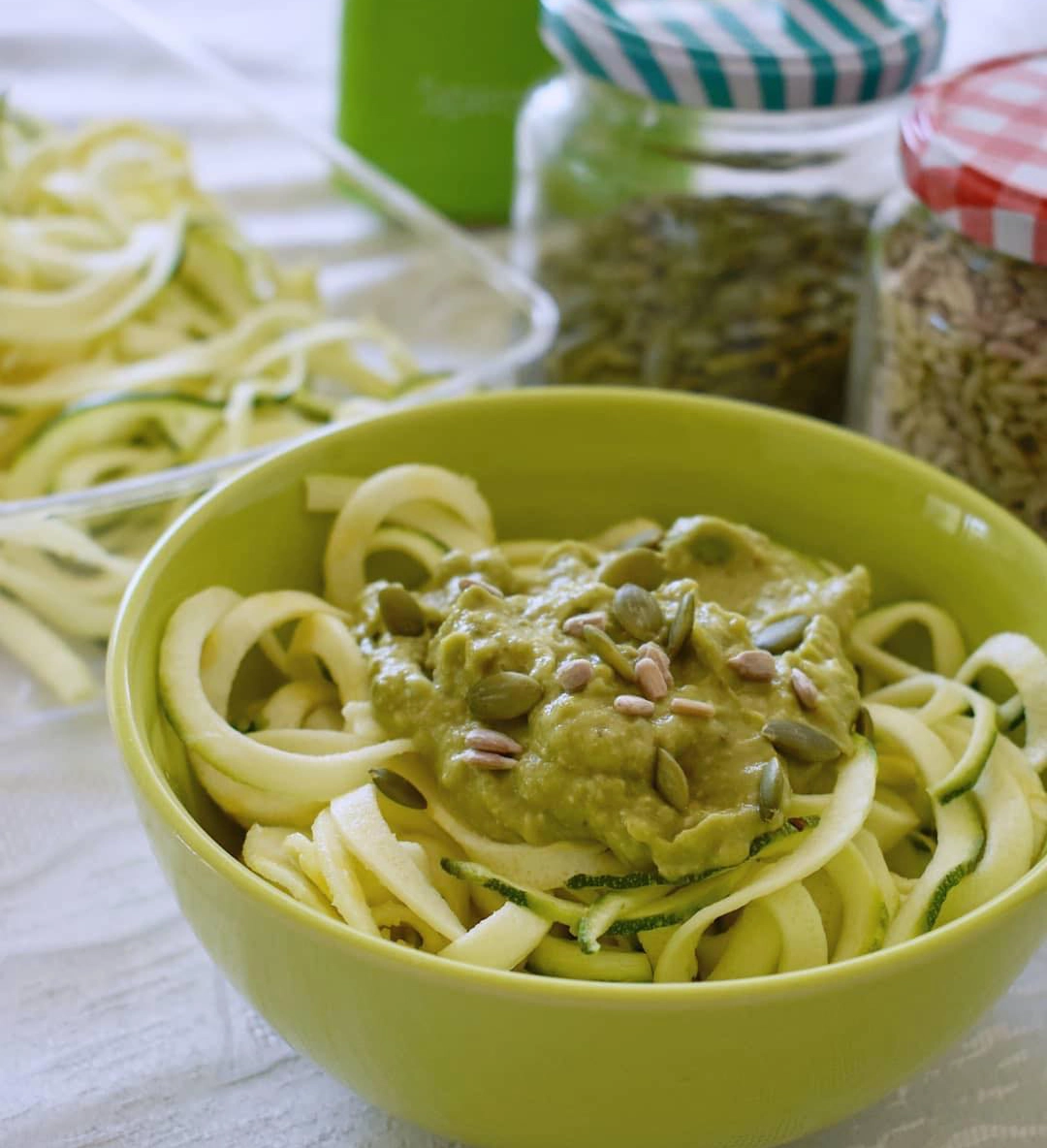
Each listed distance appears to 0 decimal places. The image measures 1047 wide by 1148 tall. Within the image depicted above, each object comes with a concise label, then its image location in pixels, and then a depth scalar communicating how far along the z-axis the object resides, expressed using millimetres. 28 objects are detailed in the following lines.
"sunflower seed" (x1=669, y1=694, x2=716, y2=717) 448
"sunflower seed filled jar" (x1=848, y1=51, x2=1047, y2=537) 498
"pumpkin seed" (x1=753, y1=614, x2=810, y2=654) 470
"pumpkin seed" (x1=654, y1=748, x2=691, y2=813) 441
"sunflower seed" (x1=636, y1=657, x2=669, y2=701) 451
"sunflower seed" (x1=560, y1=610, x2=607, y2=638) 461
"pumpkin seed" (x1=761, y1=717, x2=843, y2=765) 450
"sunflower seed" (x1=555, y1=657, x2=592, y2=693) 449
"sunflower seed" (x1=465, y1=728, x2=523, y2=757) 449
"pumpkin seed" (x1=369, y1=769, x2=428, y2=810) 453
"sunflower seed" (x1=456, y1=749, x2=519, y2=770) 447
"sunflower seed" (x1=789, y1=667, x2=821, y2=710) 455
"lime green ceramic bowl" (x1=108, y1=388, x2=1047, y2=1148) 409
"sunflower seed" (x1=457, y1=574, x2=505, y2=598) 472
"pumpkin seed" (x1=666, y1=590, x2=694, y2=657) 458
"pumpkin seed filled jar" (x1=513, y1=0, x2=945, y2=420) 556
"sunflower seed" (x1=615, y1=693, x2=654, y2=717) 446
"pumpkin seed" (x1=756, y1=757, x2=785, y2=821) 441
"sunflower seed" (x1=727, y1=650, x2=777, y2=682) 456
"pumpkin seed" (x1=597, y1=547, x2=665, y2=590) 480
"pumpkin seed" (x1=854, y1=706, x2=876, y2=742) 467
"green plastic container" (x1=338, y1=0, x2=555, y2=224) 649
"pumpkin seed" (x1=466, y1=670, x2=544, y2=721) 450
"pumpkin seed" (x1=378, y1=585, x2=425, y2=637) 473
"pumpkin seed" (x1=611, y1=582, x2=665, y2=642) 461
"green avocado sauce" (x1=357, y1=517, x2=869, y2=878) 441
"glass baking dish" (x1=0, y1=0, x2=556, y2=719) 589
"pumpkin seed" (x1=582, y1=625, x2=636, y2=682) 453
